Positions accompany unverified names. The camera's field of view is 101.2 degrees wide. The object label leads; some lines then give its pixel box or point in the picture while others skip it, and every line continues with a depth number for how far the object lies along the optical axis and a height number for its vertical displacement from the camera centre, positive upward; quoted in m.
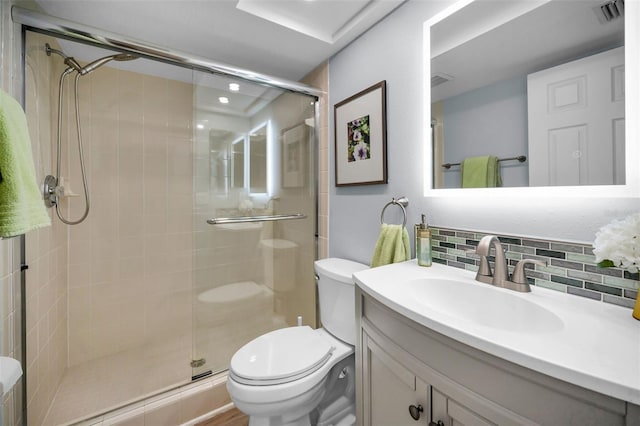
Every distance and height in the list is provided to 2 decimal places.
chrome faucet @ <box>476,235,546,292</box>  0.88 -0.21
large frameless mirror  0.78 +0.41
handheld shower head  1.41 +0.84
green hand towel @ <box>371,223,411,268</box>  1.25 -0.17
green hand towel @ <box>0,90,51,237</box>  0.69 +0.11
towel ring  1.32 +0.03
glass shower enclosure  1.65 -0.12
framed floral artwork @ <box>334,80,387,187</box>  1.45 +0.44
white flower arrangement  0.62 -0.09
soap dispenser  1.16 -0.16
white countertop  0.44 -0.28
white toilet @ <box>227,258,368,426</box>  1.09 -0.69
